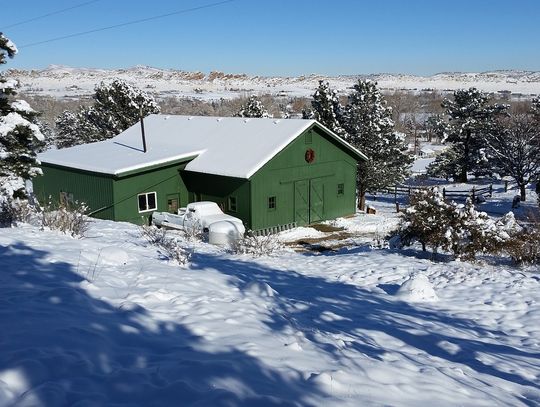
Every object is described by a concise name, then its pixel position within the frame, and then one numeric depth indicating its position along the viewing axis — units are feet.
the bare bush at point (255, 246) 49.37
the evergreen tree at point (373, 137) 103.40
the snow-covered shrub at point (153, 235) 45.56
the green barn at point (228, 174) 76.33
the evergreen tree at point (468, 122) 136.56
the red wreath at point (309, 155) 83.61
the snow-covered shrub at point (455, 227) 46.60
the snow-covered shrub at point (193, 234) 58.65
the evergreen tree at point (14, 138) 57.93
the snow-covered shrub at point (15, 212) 43.98
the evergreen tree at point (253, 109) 136.15
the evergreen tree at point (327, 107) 107.04
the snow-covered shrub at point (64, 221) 42.29
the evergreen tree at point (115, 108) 129.08
